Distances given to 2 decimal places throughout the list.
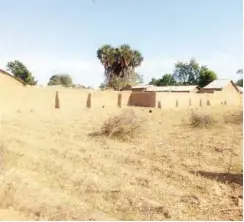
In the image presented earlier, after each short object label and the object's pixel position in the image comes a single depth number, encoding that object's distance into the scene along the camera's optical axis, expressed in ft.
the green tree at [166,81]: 130.54
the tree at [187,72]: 139.94
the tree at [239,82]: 163.24
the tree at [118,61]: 86.28
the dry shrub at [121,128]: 25.10
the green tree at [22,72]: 95.42
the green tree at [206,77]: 109.56
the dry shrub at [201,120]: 31.35
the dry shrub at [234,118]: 34.25
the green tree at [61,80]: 148.02
